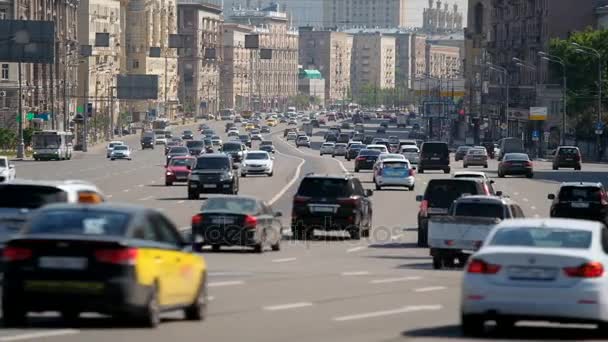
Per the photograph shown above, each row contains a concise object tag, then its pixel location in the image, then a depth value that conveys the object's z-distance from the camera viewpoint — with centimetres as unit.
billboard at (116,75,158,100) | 14775
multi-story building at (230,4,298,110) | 18388
